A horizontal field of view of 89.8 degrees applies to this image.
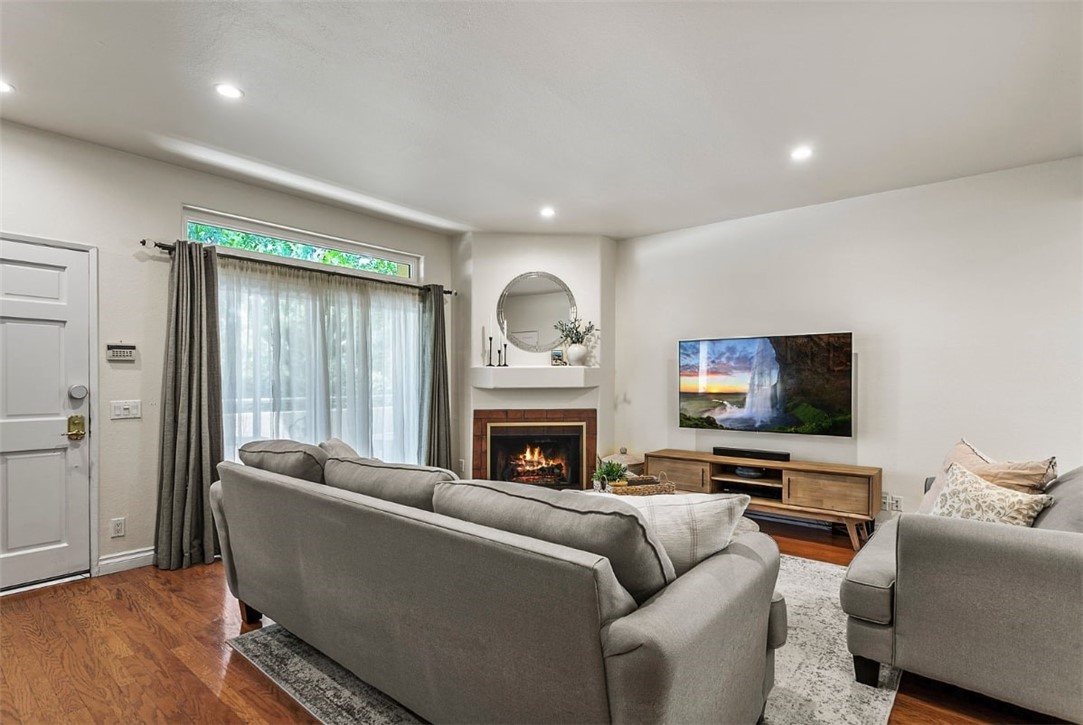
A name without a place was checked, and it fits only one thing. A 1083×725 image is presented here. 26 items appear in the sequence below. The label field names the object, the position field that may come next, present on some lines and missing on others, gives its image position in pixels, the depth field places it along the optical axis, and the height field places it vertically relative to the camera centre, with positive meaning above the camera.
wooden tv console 3.82 -0.93
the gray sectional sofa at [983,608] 1.74 -0.85
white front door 3.00 -0.27
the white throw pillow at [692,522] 1.56 -0.46
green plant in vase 5.23 +0.27
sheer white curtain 3.83 +0.04
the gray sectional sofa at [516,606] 1.21 -0.64
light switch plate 3.34 -0.28
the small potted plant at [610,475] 3.70 -0.76
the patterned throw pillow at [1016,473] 2.36 -0.50
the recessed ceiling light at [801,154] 3.32 +1.31
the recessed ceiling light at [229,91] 2.63 +1.34
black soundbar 4.38 -0.74
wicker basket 3.36 -0.79
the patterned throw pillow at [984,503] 2.15 -0.57
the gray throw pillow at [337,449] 2.39 -0.39
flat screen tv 4.18 -0.17
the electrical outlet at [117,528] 3.33 -1.01
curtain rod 3.46 +0.76
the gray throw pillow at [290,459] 2.30 -0.42
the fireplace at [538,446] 5.23 -0.80
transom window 3.87 +0.96
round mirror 5.32 +0.54
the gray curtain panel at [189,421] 3.42 -0.37
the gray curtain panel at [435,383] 5.11 -0.18
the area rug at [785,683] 1.90 -1.23
